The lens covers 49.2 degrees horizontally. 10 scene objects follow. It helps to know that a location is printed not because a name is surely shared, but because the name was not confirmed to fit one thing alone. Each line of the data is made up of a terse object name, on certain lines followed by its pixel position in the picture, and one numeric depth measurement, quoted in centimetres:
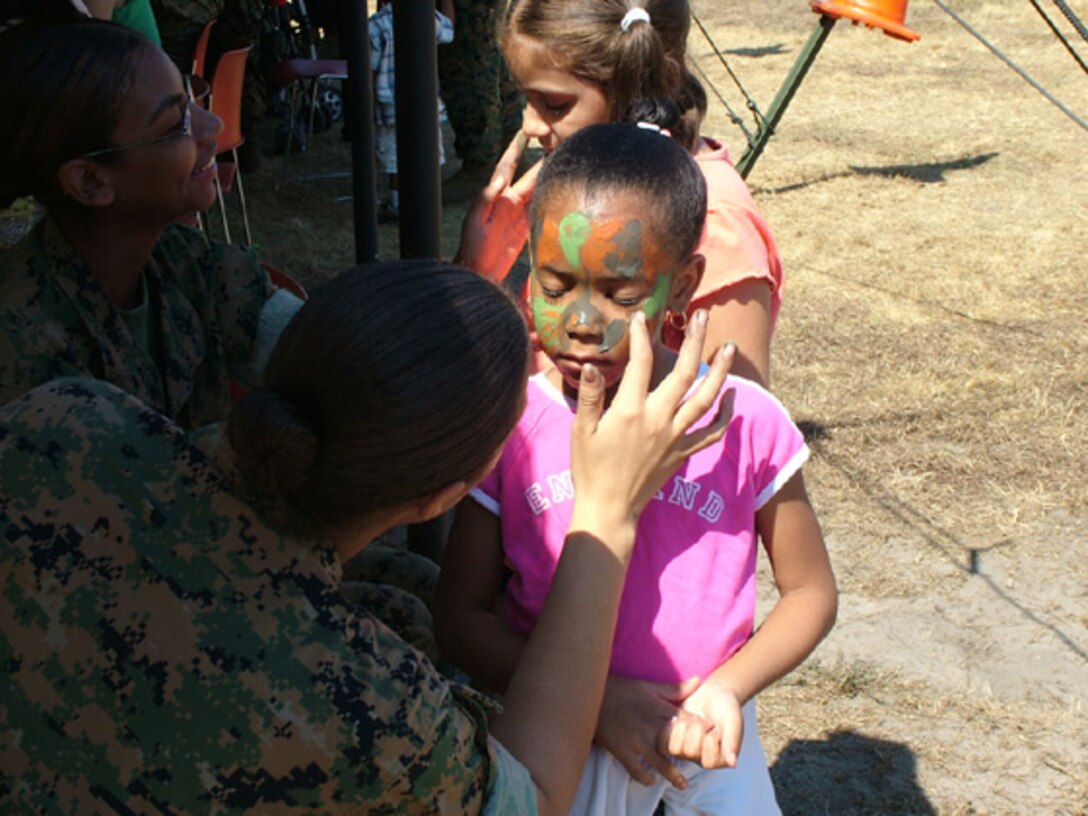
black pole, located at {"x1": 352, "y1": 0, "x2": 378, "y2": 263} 302
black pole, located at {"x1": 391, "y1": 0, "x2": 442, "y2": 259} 210
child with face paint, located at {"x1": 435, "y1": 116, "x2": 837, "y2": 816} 168
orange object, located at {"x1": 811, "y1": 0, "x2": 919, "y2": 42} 647
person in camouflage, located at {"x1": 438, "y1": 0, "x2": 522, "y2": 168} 753
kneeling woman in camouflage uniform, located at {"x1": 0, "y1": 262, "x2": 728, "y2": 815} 124
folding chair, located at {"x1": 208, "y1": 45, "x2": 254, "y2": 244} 546
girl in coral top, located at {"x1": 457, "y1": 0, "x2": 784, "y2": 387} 204
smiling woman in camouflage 179
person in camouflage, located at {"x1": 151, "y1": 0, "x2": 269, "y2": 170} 602
